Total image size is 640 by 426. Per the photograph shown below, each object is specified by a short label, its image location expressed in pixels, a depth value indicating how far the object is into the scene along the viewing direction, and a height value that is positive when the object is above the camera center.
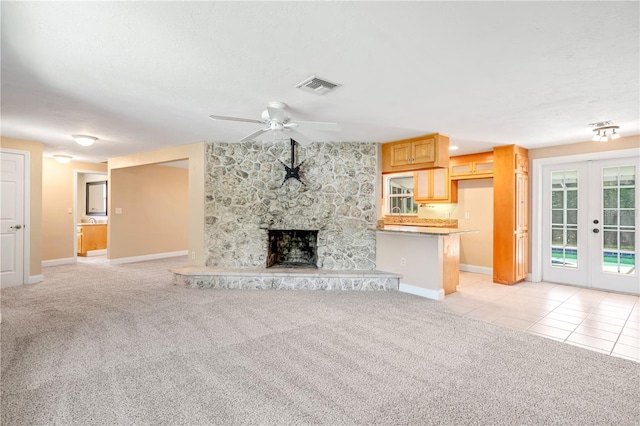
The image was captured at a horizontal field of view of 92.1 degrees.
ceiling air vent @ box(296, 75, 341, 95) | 2.58 +1.13
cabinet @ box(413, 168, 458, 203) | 6.29 +0.57
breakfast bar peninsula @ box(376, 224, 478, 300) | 4.42 -0.66
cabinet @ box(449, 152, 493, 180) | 5.72 +0.93
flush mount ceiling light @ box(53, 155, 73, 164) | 6.42 +1.20
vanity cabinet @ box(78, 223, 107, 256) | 7.92 -0.58
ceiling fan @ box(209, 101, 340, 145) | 2.99 +0.96
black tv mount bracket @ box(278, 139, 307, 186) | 5.10 +0.73
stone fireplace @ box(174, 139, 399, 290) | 5.14 +0.18
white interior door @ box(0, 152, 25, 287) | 4.90 -0.05
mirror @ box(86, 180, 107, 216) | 8.57 +0.47
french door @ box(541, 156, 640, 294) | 4.67 -0.15
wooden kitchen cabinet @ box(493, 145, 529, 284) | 5.13 +0.01
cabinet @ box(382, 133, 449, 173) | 4.43 +0.93
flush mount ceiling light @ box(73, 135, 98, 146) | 4.68 +1.16
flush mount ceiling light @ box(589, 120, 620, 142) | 3.89 +1.09
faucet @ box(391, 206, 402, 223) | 6.93 +0.01
